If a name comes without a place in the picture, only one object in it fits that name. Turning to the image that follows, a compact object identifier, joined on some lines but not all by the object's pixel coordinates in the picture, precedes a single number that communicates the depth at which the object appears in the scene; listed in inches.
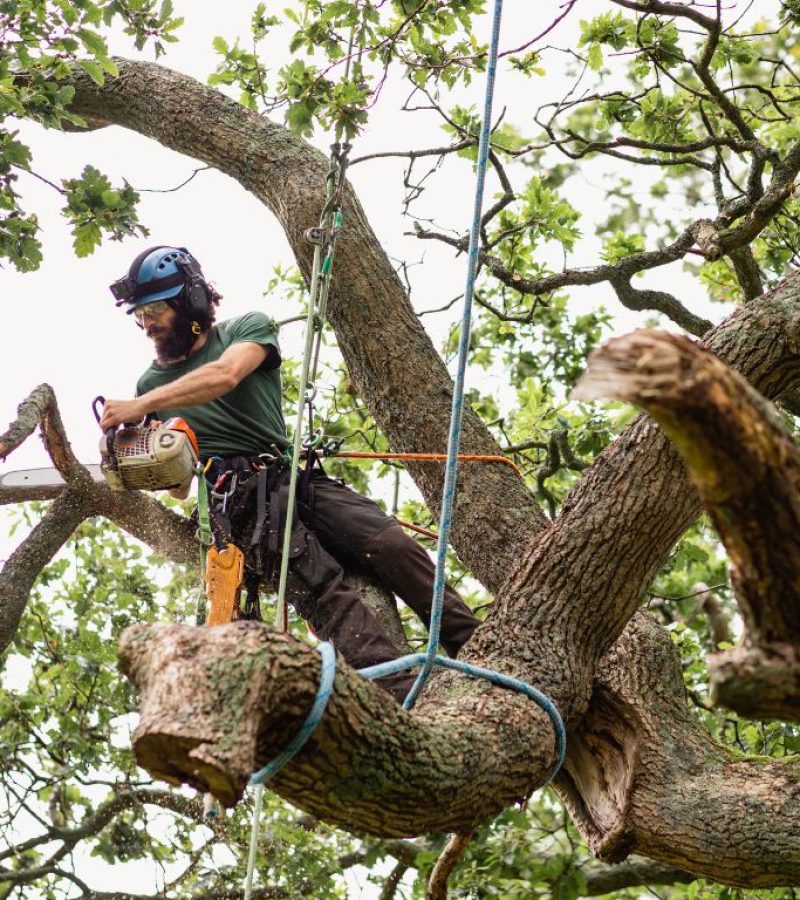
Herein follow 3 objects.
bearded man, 289.9
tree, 144.0
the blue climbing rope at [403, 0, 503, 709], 219.8
